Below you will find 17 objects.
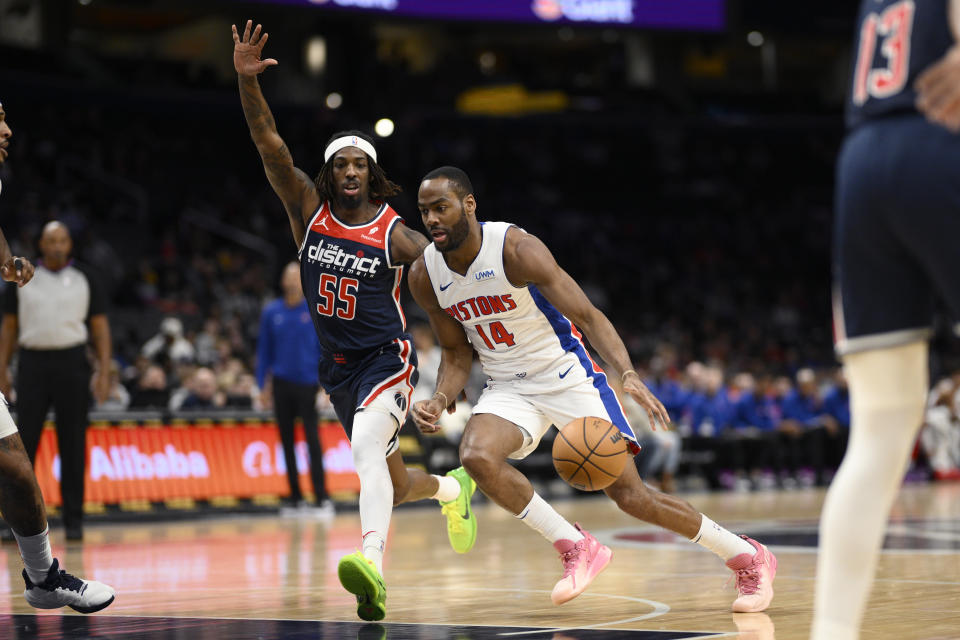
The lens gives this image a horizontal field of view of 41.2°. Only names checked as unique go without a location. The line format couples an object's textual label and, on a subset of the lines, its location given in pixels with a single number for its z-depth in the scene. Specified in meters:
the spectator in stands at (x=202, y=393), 14.13
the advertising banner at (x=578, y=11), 23.36
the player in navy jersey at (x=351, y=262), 6.11
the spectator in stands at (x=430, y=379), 14.98
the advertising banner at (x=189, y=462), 12.50
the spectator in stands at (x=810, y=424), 20.22
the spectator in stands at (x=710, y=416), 19.03
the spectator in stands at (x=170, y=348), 16.61
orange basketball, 5.57
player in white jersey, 5.70
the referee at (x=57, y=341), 9.88
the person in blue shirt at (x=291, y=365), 12.69
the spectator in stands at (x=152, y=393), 13.81
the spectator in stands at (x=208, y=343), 18.02
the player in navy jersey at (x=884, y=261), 2.95
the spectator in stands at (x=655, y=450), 17.12
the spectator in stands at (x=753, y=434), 19.39
